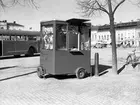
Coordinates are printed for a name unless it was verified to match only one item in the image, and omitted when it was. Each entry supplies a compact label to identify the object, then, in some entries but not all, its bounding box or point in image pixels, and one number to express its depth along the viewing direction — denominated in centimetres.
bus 1252
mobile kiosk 555
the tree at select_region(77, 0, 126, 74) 644
